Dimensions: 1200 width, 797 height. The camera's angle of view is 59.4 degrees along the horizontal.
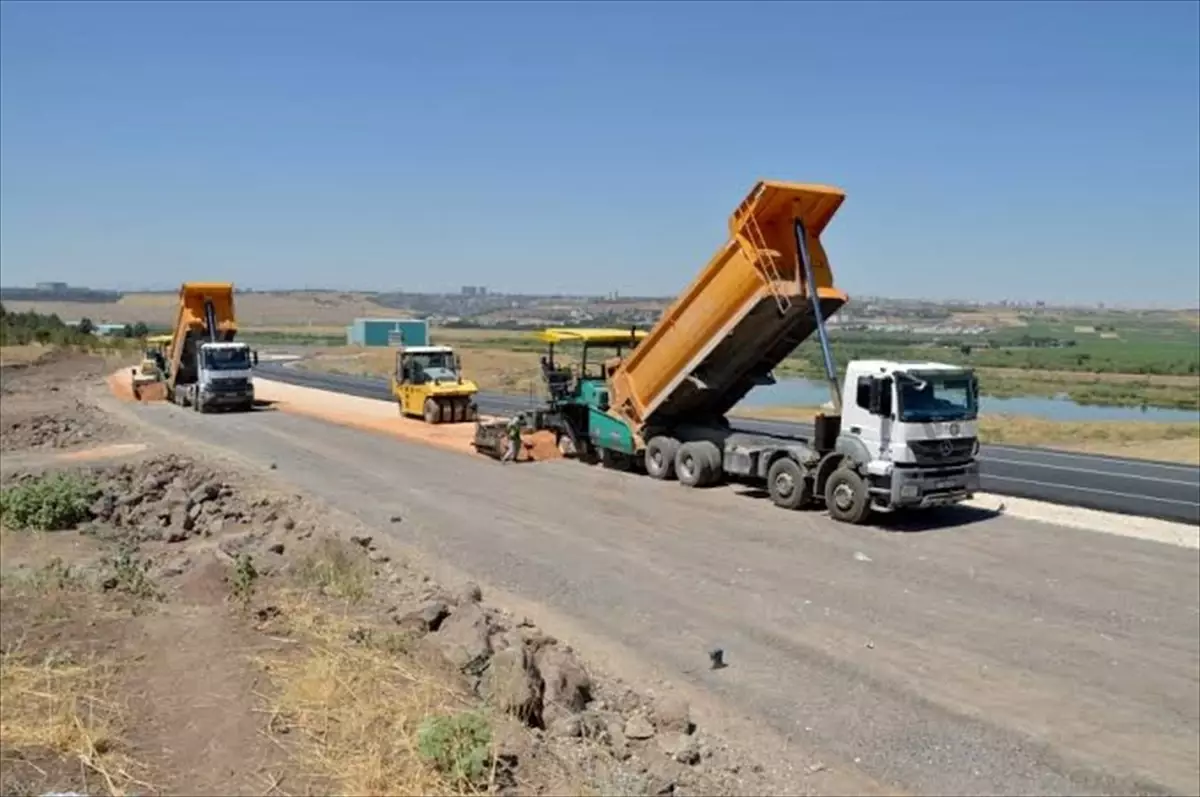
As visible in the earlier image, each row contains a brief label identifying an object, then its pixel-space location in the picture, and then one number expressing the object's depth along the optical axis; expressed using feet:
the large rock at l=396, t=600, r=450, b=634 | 34.19
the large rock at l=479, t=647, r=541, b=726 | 27.66
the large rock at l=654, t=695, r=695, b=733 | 29.48
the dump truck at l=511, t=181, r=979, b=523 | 55.98
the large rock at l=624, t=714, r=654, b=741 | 28.63
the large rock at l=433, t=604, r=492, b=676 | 30.63
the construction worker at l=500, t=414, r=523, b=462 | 80.12
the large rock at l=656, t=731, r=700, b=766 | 27.55
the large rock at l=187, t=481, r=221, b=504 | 65.57
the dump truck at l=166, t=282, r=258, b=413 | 119.24
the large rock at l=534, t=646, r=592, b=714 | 29.43
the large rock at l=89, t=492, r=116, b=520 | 65.05
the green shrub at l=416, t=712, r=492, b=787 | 21.74
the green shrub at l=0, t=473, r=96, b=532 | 60.90
